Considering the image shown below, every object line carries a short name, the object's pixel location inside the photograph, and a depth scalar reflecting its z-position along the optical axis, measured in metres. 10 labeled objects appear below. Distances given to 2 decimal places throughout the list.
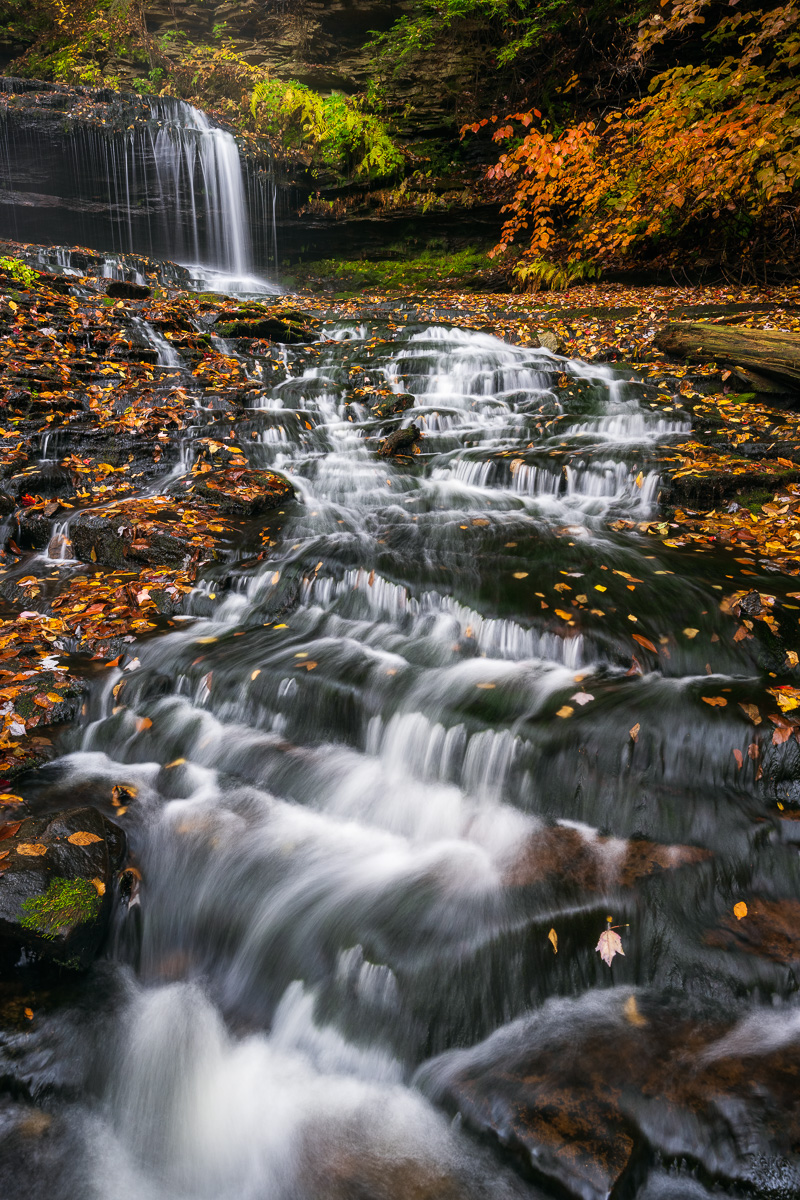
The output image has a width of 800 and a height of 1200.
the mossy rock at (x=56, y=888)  2.68
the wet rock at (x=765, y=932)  2.55
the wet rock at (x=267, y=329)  11.36
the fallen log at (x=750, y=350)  7.62
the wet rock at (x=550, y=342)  10.84
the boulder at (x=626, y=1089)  2.00
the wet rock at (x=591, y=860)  2.90
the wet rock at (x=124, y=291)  12.12
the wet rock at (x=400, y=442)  8.23
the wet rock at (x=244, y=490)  6.77
